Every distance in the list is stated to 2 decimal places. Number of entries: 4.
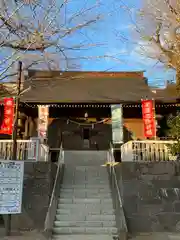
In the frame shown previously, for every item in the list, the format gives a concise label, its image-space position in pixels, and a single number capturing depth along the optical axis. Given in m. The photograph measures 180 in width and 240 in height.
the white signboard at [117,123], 10.99
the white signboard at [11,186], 5.65
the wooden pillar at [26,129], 12.34
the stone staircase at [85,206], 6.40
